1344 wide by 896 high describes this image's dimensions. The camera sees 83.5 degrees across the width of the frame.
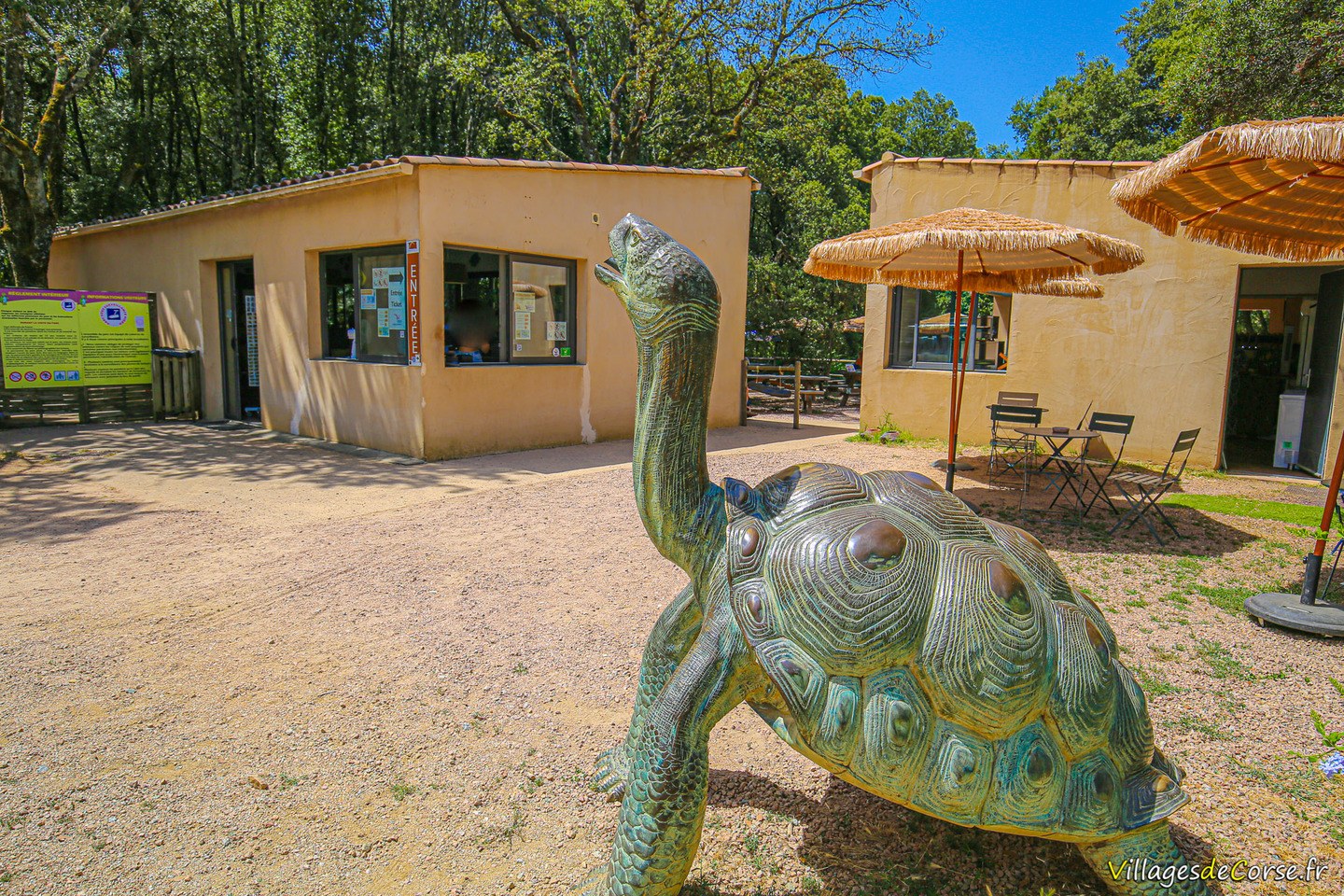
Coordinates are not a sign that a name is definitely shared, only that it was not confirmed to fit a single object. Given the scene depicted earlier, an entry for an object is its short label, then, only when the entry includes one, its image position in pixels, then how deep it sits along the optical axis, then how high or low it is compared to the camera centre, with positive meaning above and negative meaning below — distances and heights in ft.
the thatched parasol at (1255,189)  12.87 +3.79
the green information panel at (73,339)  37.04 +0.25
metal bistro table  24.52 -2.96
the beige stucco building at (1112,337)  32.45 +1.50
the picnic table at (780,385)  59.11 -2.02
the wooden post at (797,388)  46.33 -1.62
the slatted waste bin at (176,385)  42.42 -2.19
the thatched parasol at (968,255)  20.26 +3.41
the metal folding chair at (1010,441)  29.27 -3.21
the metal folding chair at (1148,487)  21.39 -3.28
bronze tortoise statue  6.51 -2.56
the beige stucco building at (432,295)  31.27 +2.69
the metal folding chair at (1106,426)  25.28 -2.06
